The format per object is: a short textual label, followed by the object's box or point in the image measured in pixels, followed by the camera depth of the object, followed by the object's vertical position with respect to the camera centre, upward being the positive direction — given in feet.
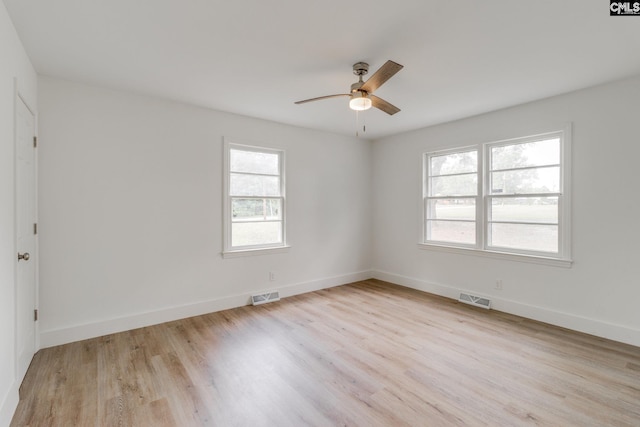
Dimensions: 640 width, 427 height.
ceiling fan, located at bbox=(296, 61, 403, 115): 7.88 +3.52
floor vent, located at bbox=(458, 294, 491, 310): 13.34 -4.04
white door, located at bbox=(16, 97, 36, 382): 7.38 -0.72
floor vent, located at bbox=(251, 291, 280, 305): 13.92 -4.12
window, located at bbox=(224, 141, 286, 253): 13.56 +0.57
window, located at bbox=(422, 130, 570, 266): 11.73 +0.68
